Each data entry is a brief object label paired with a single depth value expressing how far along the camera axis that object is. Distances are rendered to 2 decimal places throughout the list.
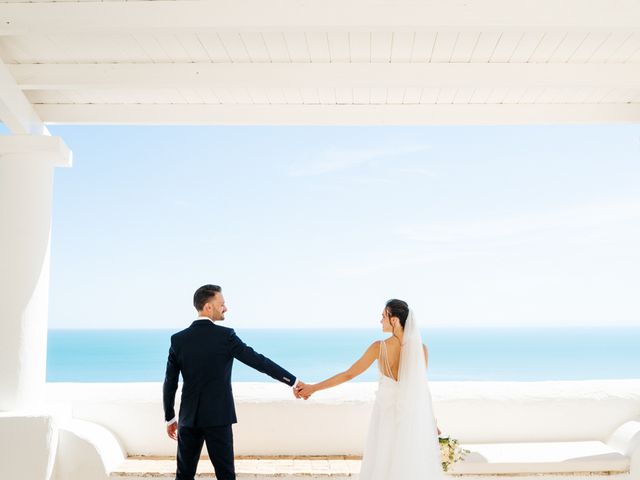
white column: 5.60
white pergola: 4.38
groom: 4.62
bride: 4.76
